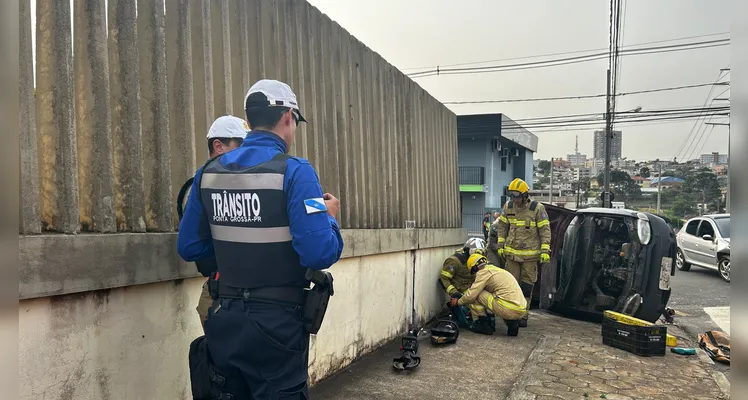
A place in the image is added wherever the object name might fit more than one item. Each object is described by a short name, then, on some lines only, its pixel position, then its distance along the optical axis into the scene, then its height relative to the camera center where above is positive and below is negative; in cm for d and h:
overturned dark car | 681 -109
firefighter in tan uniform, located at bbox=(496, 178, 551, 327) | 753 -73
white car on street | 1255 -150
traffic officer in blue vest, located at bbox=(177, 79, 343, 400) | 216 -31
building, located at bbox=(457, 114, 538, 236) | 2983 +188
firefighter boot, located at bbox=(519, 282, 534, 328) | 778 -153
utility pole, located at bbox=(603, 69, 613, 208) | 2582 +265
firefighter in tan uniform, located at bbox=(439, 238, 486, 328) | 715 -122
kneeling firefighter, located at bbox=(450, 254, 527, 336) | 628 -136
